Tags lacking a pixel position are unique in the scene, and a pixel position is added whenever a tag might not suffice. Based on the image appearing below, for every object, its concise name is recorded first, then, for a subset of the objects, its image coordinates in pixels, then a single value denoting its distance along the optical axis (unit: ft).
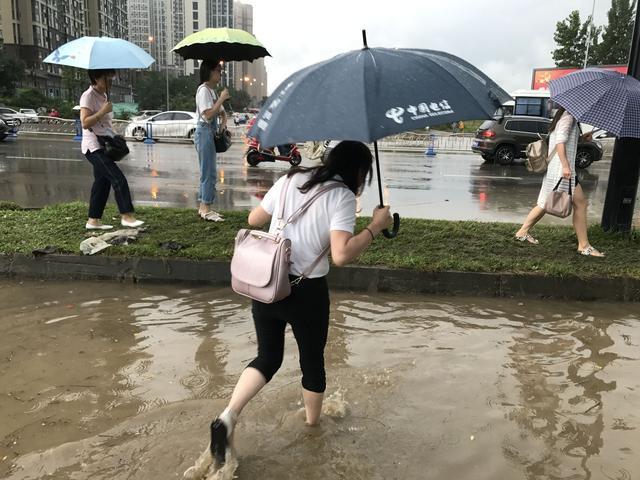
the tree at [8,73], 199.25
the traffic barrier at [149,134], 79.18
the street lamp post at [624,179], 20.54
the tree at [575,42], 167.84
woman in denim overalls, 21.44
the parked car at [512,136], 62.23
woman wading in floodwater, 8.31
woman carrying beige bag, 18.95
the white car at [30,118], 101.00
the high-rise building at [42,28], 282.36
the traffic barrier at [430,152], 73.20
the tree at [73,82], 193.36
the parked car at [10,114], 95.71
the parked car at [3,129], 67.15
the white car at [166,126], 81.05
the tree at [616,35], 164.25
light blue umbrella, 19.10
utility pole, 151.04
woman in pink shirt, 19.49
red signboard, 131.54
